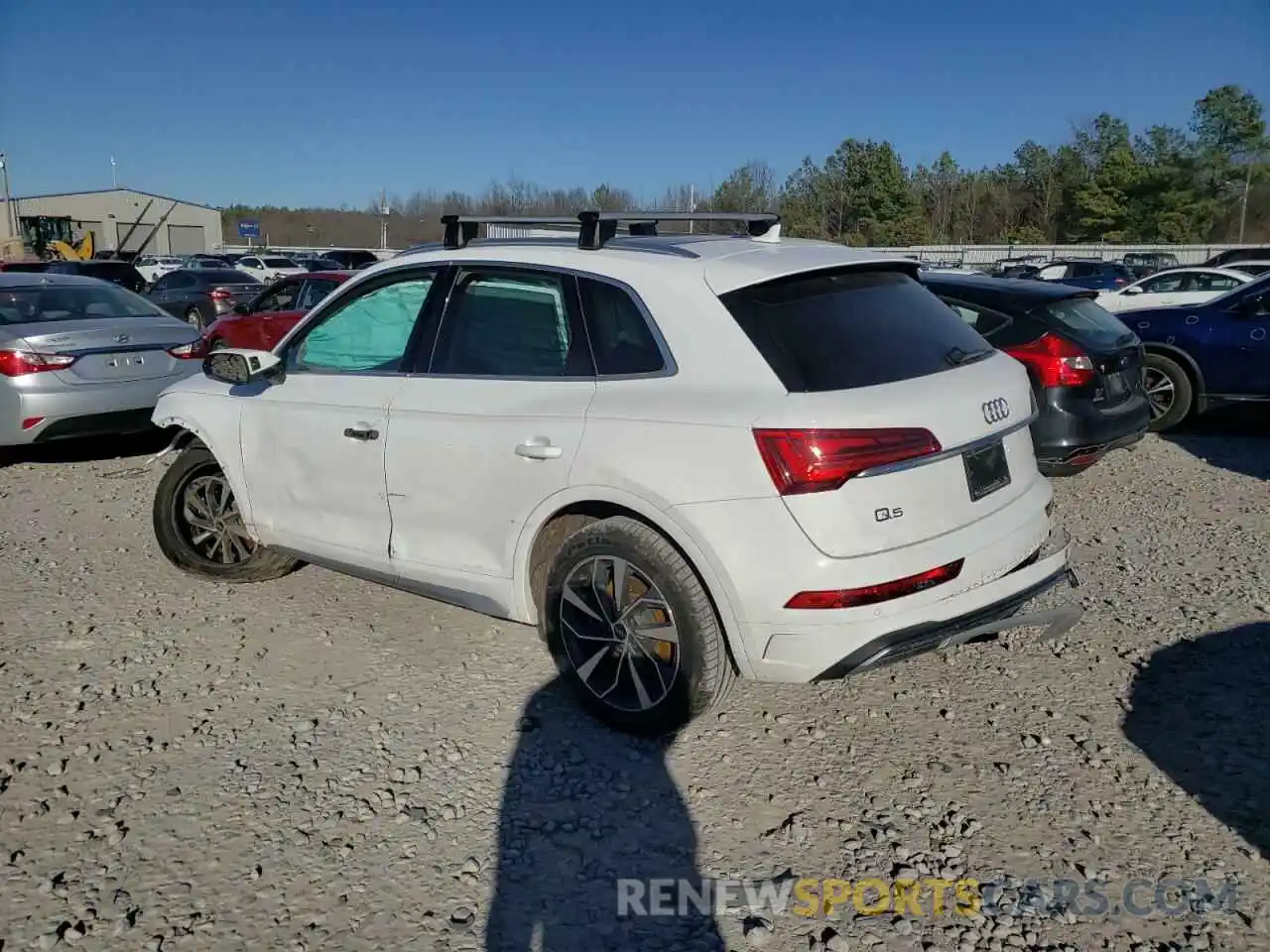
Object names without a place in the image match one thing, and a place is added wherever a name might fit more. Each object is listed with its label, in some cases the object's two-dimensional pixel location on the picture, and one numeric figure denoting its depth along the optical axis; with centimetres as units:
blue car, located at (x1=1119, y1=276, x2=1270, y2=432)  876
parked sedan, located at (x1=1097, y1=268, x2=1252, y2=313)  1958
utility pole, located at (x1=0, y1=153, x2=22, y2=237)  5813
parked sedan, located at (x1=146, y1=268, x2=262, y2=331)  2000
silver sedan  712
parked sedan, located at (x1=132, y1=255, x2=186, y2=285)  3825
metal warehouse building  6719
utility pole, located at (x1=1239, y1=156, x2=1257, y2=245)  6052
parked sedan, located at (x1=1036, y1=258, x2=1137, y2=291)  2753
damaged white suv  308
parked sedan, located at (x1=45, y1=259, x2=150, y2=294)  2219
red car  1163
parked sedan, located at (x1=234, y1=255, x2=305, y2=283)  3631
